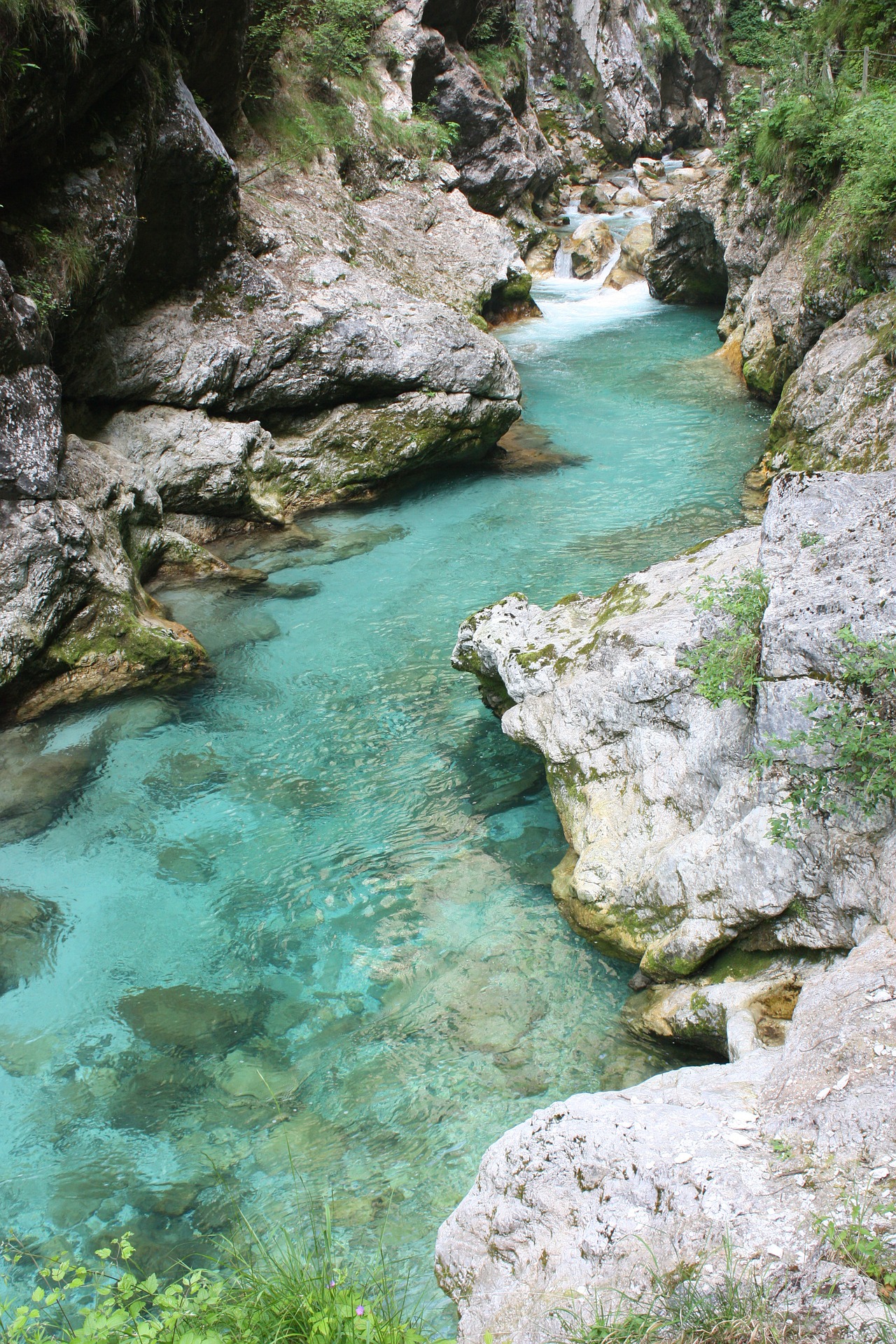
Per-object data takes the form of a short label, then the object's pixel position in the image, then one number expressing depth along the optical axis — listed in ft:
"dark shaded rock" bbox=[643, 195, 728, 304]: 57.72
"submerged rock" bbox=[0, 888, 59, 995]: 16.38
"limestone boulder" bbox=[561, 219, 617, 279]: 72.79
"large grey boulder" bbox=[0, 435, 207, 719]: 23.16
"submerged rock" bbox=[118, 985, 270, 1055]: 14.94
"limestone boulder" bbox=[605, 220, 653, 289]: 69.10
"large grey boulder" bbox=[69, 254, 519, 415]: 33.78
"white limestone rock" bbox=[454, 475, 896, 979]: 12.87
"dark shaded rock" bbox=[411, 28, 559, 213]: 63.57
